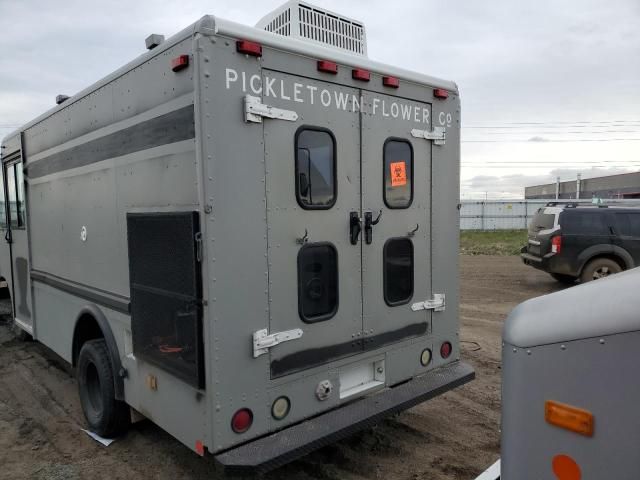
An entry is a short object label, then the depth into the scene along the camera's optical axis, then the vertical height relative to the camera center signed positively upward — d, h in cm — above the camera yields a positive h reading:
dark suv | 1058 -92
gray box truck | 299 -23
